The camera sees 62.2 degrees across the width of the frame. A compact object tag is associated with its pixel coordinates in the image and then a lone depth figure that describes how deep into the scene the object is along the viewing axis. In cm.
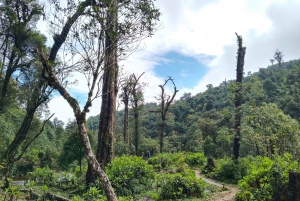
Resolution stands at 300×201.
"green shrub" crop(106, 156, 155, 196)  820
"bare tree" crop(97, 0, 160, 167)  578
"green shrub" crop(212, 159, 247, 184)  1140
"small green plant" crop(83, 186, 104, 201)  611
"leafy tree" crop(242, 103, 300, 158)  945
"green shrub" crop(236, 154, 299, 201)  561
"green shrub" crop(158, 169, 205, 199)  759
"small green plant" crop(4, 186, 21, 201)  516
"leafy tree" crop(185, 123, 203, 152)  3044
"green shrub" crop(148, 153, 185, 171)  1564
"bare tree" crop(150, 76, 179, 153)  2078
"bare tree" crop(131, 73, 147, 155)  2251
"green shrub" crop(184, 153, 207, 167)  1776
